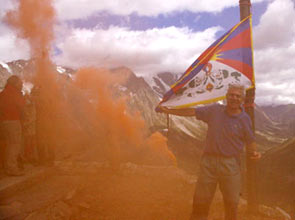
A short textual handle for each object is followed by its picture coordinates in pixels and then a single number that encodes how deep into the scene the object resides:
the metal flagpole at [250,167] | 4.95
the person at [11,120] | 5.85
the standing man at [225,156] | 3.51
